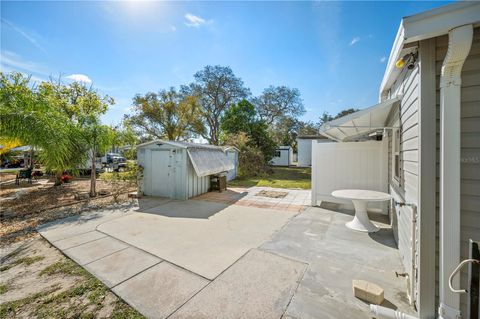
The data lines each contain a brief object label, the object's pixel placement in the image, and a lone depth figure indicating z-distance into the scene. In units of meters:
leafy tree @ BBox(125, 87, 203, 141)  20.92
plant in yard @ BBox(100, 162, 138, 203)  8.67
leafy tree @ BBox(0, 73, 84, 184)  5.68
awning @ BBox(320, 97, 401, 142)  3.80
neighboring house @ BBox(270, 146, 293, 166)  25.61
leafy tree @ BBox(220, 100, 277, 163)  19.48
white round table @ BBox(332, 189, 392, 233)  4.60
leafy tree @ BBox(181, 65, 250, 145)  25.59
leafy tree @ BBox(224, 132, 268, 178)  15.77
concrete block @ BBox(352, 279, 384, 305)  2.37
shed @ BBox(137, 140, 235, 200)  8.11
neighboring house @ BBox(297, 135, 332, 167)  23.56
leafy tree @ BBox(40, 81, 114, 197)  8.28
